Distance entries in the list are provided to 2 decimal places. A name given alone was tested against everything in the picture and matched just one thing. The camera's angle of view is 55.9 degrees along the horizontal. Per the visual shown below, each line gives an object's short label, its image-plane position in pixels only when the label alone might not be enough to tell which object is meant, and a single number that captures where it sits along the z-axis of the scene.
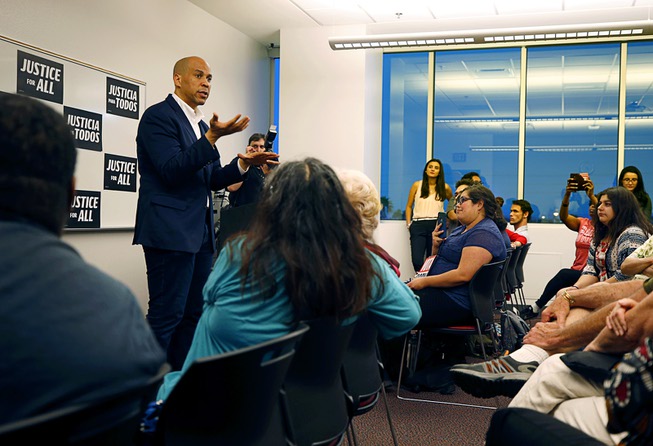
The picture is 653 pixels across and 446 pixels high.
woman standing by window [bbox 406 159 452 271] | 7.66
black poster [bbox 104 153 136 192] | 5.17
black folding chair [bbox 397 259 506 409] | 3.44
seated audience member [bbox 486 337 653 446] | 1.07
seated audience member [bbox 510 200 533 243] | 6.79
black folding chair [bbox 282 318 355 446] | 1.55
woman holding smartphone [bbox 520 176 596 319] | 5.71
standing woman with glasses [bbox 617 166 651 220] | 5.58
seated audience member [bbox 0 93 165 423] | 0.79
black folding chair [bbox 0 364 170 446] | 0.70
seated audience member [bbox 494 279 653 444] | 1.74
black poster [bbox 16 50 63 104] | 4.36
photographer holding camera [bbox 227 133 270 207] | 4.70
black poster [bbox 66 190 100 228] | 4.82
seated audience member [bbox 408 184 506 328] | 3.49
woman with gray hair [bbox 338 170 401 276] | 2.31
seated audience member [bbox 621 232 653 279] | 2.98
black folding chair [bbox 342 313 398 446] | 1.96
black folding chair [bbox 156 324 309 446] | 1.16
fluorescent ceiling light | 5.95
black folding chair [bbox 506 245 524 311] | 5.10
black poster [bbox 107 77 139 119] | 5.25
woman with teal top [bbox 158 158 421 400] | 1.51
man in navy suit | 2.90
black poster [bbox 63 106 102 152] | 4.82
